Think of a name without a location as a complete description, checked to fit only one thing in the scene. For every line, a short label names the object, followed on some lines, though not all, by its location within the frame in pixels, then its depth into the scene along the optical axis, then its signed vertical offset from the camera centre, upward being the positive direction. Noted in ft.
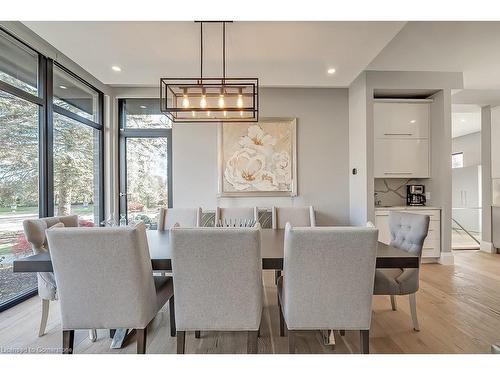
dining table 5.21 -1.45
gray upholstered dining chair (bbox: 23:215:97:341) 6.45 -2.17
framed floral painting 13.96 +1.59
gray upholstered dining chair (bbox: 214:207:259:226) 9.79 -0.99
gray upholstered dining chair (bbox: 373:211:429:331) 6.49 -2.07
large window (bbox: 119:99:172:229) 14.47 +1.51
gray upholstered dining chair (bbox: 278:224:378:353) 4.64 -1.68
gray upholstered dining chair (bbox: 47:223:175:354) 4.70 -1.67
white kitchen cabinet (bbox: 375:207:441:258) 12.28 -1.92
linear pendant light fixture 7.28 +2.59
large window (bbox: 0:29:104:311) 8.60 +1.56
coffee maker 13.32 -0.40
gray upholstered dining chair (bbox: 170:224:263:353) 4.62 -1.69
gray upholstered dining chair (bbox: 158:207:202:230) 9.76 -1.09
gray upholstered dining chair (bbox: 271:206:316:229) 9.80 -1.07
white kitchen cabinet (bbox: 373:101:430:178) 12.86 +2.33
